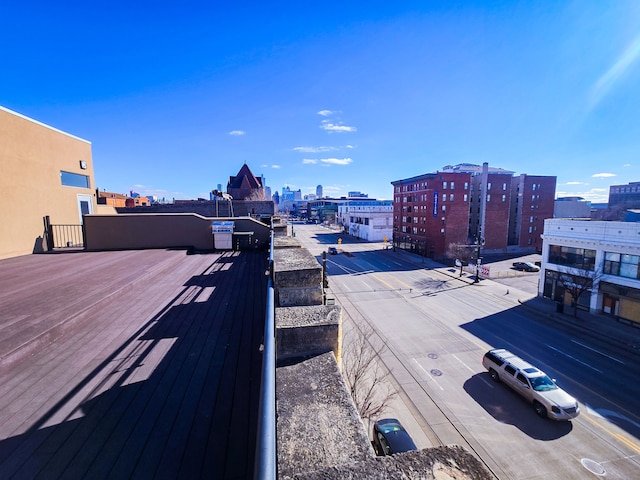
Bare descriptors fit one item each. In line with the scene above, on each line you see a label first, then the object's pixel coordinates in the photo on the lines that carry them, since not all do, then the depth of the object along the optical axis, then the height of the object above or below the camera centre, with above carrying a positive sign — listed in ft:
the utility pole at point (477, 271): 104.19 -22.55
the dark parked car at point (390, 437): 30.50 -25.34
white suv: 35.96 -24.42
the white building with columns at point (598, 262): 63.36 -13.08
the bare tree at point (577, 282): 69.67 -18.36
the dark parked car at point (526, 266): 125.70 -25.43
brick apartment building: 151.02 +0.45
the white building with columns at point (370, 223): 212.02 -10.00
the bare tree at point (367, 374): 36.27 -25.65
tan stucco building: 32.73 +3.94
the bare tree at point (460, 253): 132.98 -21.03
